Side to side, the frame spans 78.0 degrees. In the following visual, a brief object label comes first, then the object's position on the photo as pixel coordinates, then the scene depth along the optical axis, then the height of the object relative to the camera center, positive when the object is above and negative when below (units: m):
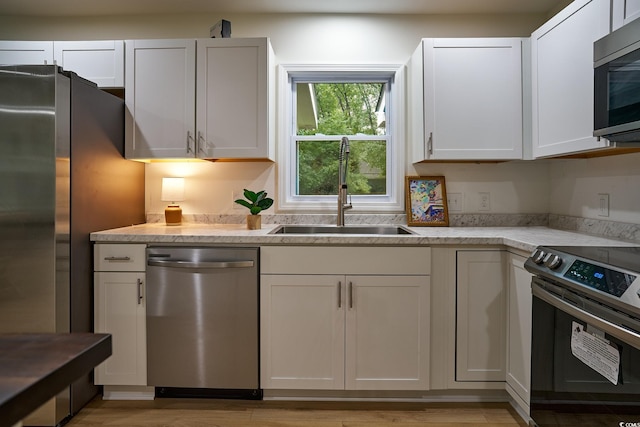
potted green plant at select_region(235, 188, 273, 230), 2.42 +0.01
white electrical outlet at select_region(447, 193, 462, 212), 2.74 +0.05
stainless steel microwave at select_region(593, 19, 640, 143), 1.45 +0.49
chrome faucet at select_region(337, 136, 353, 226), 2.62 +0.17
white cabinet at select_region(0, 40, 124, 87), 2.50 +0.96
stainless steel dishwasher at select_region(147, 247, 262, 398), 2.11 -0.59
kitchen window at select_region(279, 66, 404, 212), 2.84 +0.52
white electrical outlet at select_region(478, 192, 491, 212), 2.74 +0.04
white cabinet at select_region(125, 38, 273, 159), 2.44 +0.67
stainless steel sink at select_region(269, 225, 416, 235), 2.67 -0.15
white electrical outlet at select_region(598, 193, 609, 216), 2.15 +0.02
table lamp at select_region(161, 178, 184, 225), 2.66 +0.07
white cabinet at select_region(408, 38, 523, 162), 2.40 +0.68
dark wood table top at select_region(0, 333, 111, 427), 0.52 -0.24
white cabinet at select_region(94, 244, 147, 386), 2.15 -0.52
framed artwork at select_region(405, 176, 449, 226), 2.71 +0.05
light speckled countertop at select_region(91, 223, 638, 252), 2.07 -0.16
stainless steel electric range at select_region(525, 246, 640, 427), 1.17 -0.44
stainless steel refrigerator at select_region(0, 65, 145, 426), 1.89 +0.01
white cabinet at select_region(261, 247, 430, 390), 2.10 -0.60
